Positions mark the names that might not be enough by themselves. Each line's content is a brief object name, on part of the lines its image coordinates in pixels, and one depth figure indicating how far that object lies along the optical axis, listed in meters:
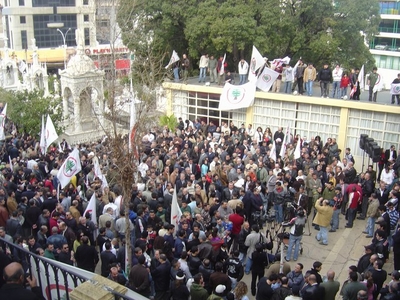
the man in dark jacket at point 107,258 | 9.53
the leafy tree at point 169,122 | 23.66
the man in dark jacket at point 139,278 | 8.76
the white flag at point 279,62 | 21.62
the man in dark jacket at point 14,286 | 5.13
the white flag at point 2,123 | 17.80
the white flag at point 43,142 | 16.92
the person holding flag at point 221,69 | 22.78
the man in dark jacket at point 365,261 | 9.81
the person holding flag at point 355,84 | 19.70
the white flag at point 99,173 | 13.54
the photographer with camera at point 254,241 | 10.47
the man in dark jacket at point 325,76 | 19.89
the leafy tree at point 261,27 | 24.44
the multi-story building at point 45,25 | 61.99
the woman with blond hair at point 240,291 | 7.99
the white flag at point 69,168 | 13.02
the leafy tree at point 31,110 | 22.20
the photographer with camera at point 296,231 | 11.38
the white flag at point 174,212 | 11.17
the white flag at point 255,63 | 20.79
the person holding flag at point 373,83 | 19.19
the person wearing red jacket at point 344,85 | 19.67
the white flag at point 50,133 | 16.49
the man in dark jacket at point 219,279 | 8.62
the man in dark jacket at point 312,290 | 8.16
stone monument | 25.17
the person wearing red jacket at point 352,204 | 13.63
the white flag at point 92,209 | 11.41
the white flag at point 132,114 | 15.36
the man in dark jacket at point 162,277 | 9.02
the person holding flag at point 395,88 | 18.73
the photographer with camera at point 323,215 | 12.47
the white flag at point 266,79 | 21.06
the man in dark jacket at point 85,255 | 9.70
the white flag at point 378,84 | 19.56
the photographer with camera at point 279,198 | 13.55
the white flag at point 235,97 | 21.61
